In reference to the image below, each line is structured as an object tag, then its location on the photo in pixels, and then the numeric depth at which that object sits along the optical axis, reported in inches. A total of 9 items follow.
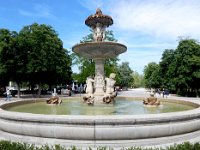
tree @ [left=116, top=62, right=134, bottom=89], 2456.0
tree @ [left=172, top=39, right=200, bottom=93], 974.7
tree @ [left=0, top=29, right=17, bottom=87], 753.2
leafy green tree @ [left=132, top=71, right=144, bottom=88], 3699.0
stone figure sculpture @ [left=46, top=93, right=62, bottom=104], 379.6
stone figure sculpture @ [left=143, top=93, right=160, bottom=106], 358.5
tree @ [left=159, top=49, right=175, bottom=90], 1255.2
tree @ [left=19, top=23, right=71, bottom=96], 780.4
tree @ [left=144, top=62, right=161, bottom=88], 1576.6
